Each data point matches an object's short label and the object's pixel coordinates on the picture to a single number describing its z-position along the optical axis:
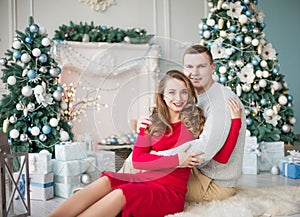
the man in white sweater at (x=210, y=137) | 1.79
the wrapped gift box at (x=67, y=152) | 2.84
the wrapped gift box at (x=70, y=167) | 2.78
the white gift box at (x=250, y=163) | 3.52
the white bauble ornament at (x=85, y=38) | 4.19
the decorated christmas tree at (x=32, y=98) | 2.99
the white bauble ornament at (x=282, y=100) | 3.65
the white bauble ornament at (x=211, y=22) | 3.85
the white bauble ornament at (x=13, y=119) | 2.98
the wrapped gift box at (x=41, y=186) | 2.75
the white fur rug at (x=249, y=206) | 1.96
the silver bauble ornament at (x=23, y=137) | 2.97
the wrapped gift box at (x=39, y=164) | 2.77
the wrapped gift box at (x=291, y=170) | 3.26
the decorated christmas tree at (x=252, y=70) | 3.62
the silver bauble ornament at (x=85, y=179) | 2.83
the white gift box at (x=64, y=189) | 2.78
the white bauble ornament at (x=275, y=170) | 3.44
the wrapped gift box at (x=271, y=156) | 3.63
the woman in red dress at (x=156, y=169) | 1.67
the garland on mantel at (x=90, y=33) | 4.17
